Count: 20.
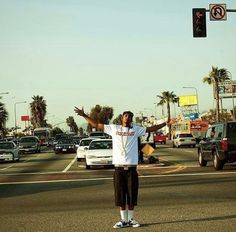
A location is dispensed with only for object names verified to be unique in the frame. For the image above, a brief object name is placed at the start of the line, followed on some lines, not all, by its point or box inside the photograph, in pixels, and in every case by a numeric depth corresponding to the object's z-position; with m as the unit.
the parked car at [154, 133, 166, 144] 71.64
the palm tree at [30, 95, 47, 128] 126.96
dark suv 20.62
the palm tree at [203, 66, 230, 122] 80.36
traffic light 21.16
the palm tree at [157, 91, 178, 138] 118.19
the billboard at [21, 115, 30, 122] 150.88
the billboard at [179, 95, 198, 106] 131.12
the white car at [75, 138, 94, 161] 31.52
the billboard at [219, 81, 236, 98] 84.03
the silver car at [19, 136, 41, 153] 51.81
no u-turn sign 21.30
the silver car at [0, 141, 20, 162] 35.94
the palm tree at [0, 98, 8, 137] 86.38
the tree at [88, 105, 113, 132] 132.35
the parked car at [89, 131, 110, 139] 49.74
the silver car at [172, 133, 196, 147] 53.16
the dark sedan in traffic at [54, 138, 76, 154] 46.72
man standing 9.01
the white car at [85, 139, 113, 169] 25.02
